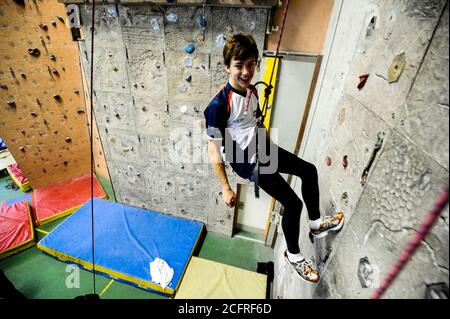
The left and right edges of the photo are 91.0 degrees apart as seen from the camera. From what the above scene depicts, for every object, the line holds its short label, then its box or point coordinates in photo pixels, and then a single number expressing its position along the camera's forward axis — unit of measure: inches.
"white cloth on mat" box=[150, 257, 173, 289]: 132.3
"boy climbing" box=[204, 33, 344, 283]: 59.8
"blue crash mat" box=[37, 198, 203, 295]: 139.9
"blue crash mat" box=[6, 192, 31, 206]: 197.3
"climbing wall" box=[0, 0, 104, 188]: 157.5
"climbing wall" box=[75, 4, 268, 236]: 112.9
